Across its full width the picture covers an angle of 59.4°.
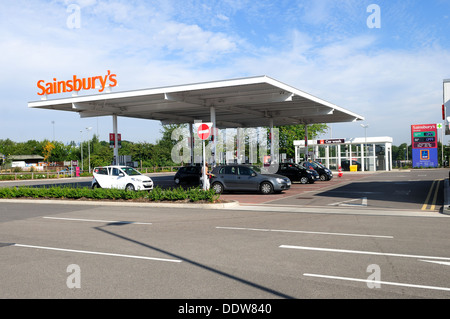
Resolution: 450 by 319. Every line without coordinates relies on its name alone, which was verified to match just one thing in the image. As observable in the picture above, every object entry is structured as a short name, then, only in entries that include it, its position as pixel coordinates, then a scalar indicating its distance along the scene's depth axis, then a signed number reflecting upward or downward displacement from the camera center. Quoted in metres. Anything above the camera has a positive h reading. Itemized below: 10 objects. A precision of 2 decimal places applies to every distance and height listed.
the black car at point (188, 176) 30.83 -1.23
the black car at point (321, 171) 32.25 -1.14
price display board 60.34 +1.50
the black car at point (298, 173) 28.59 -1.12
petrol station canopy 21.44 +3.81
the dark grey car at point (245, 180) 20.77 -1.14
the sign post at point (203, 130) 16.84 +1.28
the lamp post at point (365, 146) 50.44 +1.24
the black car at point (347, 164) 51.62 -1.00
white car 21.98 -0.97
